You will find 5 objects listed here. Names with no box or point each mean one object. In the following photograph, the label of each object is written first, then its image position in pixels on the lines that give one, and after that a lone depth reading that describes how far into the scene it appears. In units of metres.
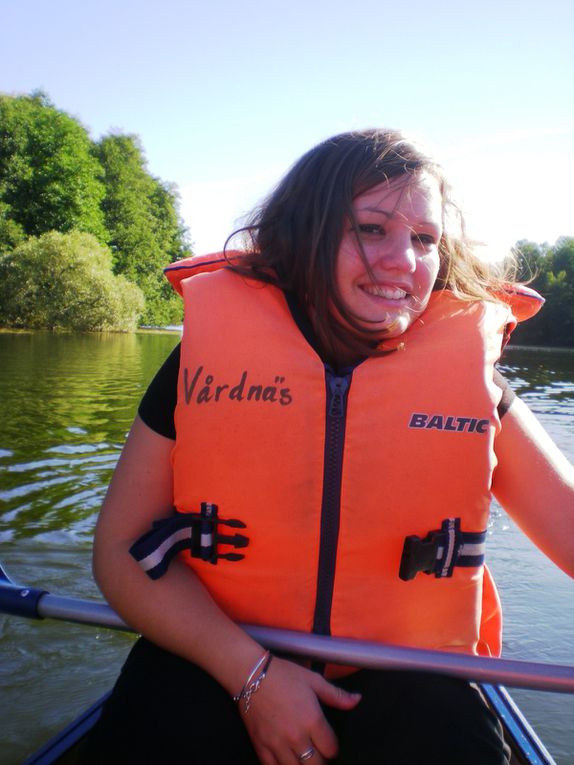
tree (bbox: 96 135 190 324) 33.50
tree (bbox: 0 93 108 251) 29.30
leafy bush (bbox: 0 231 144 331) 24.80
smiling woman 1.45
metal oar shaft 1.33
